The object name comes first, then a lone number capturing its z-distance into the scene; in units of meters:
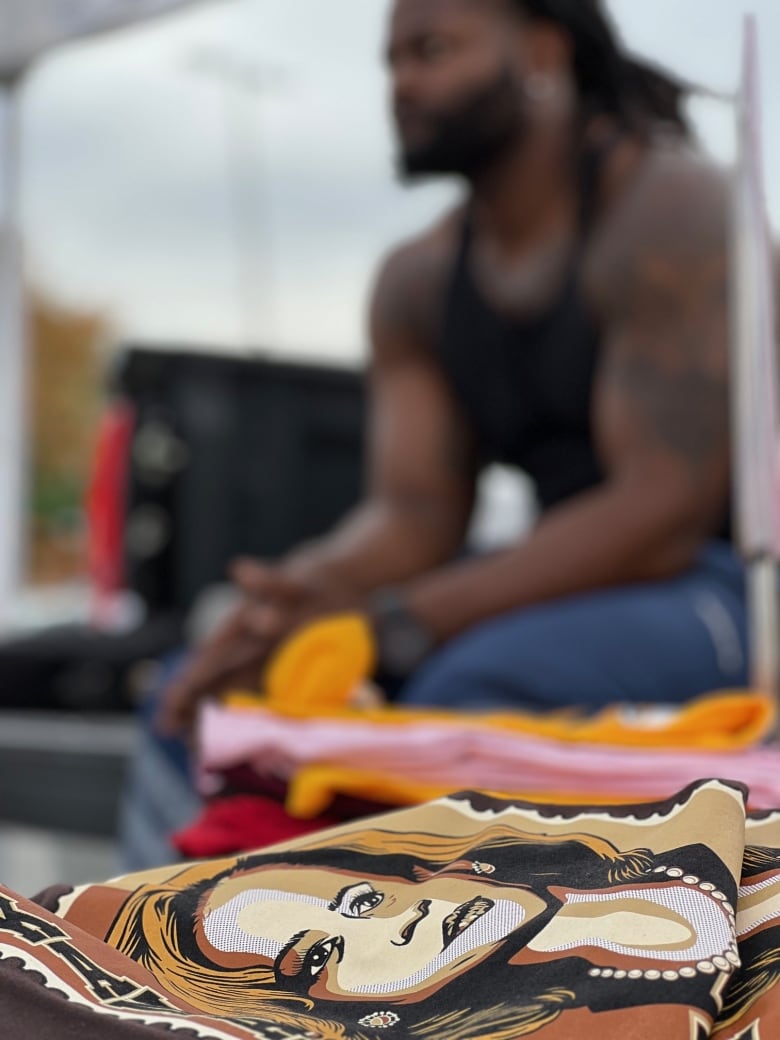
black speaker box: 2.91
